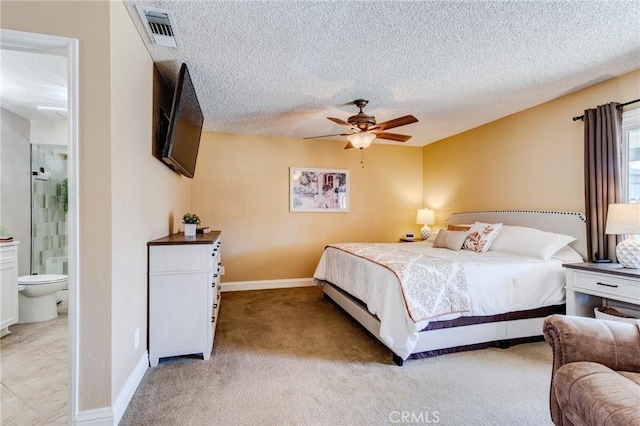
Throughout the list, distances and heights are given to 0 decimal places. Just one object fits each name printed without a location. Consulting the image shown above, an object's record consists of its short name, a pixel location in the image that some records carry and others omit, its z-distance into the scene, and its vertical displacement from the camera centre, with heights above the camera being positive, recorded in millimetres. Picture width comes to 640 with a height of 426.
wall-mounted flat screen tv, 2250 +751
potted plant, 2887 -109
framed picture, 5102 +408
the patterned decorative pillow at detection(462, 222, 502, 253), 3547 -301
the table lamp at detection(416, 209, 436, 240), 5244 -115
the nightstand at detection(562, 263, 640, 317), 2258 -597
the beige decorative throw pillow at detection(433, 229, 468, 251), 3754 -348
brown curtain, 2730 +355
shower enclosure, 3926 +75
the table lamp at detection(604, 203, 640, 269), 2328 -131
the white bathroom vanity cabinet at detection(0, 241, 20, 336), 2883 -705
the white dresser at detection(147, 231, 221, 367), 2367 -678
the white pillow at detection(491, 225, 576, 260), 3057 -322
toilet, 3176 -884
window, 2768 +502
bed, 2404 -686
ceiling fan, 3335 +986
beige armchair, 1117 -691
